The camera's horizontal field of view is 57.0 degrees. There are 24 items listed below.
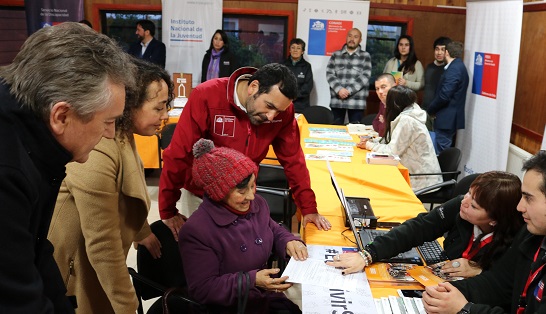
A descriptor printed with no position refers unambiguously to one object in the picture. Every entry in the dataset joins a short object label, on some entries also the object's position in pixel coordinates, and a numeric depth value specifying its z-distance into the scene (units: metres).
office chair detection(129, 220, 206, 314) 2.06
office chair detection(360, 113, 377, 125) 5.43
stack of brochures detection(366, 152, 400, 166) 3.55
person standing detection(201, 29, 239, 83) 6.54
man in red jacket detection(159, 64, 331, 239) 2.35
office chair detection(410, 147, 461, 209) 3.71
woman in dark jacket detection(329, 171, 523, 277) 1.94
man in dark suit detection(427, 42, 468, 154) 5.51
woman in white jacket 3.76
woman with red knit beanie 1.91
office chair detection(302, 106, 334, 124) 5.61
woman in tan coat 1.54
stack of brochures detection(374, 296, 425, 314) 1.73
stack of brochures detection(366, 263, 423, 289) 1.92
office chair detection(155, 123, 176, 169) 4.56
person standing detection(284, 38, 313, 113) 6.45
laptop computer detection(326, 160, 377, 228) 2.42
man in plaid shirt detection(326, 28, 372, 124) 6.33
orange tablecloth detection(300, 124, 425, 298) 2.41
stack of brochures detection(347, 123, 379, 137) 4.53
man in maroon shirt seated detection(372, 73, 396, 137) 4.56
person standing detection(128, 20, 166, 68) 6.66
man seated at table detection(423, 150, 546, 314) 1.61
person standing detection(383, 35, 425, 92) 6.31
